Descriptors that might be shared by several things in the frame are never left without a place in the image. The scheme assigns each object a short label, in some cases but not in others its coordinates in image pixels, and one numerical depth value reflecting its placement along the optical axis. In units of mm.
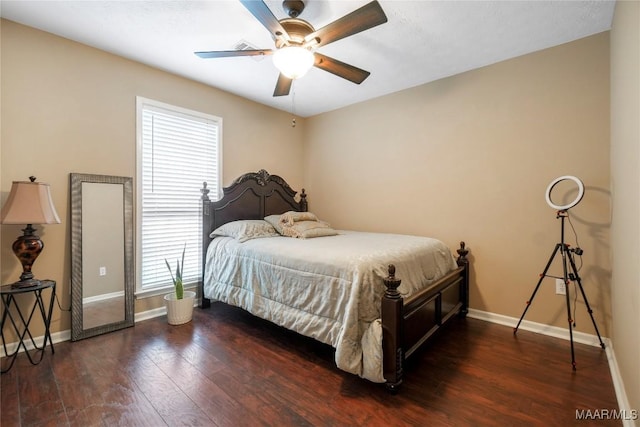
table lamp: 2109
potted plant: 2920
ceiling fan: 1690
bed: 1863
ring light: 2223
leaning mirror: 2578
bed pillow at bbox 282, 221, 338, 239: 3165
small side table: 2152
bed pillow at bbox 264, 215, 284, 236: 3440
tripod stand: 2270
